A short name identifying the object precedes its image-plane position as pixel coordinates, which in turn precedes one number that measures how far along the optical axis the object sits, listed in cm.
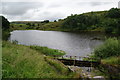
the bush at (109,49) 1537
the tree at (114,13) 6935
